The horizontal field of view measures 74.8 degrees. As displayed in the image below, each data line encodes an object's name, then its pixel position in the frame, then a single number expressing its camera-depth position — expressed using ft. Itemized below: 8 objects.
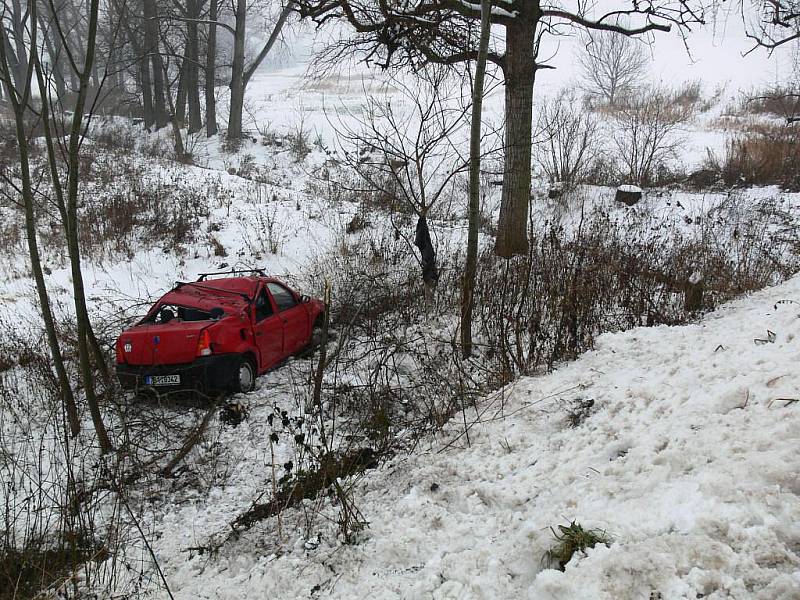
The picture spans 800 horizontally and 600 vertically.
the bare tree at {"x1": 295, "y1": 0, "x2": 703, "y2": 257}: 24.73
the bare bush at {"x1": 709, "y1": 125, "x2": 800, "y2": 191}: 44.93
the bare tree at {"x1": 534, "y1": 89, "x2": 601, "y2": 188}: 47.69
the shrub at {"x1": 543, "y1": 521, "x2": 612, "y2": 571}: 7.17
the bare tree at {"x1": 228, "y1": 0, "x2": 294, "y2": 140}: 74.64
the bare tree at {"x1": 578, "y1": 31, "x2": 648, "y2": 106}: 95.50
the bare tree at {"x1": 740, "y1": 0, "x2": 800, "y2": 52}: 29.88
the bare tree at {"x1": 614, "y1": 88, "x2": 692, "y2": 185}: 49.16
